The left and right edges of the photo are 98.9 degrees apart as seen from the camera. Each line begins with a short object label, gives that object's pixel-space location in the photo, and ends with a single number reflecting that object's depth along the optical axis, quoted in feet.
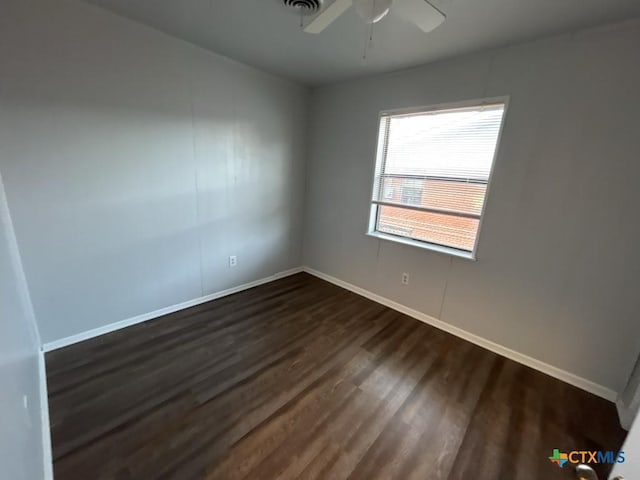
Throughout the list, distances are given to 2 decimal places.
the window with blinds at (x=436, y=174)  7.74
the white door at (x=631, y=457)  2.19
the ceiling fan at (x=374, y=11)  4.43
